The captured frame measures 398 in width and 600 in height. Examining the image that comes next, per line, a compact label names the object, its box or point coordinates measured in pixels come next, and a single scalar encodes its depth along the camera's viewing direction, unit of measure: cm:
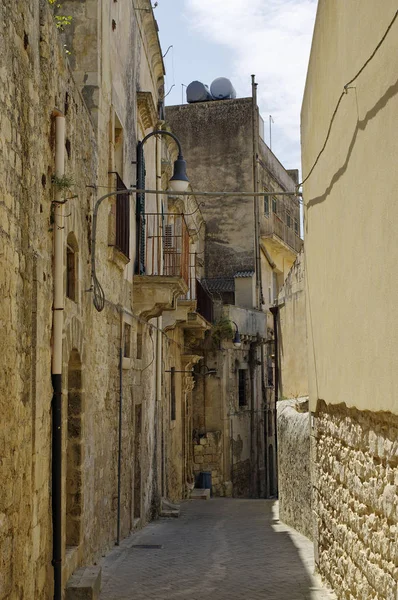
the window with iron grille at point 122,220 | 1265
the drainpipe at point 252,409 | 2888
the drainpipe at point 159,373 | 1772
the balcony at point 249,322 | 2748
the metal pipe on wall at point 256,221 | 3045
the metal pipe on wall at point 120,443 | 1274
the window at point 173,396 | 2080
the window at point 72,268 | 964
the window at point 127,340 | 1432
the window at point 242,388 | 2888
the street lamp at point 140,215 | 1488
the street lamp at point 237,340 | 2606
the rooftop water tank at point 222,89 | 3288
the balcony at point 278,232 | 3138
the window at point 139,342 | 1569
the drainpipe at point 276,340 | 2120
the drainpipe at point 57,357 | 816
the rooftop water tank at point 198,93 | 3275
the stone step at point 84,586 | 831
